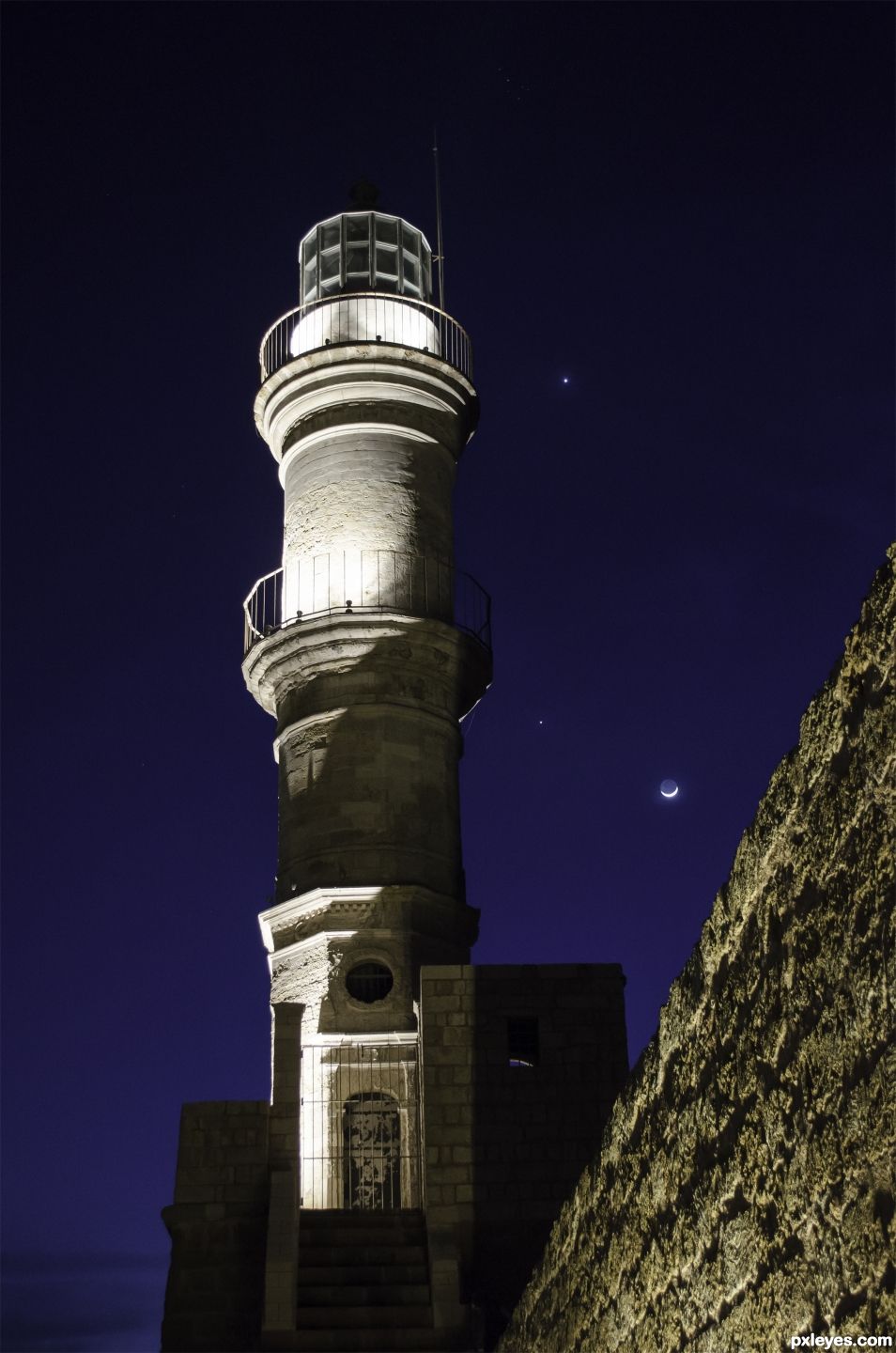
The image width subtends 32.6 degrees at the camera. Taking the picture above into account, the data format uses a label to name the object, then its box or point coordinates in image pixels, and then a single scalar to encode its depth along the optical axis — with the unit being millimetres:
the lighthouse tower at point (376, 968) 13570
